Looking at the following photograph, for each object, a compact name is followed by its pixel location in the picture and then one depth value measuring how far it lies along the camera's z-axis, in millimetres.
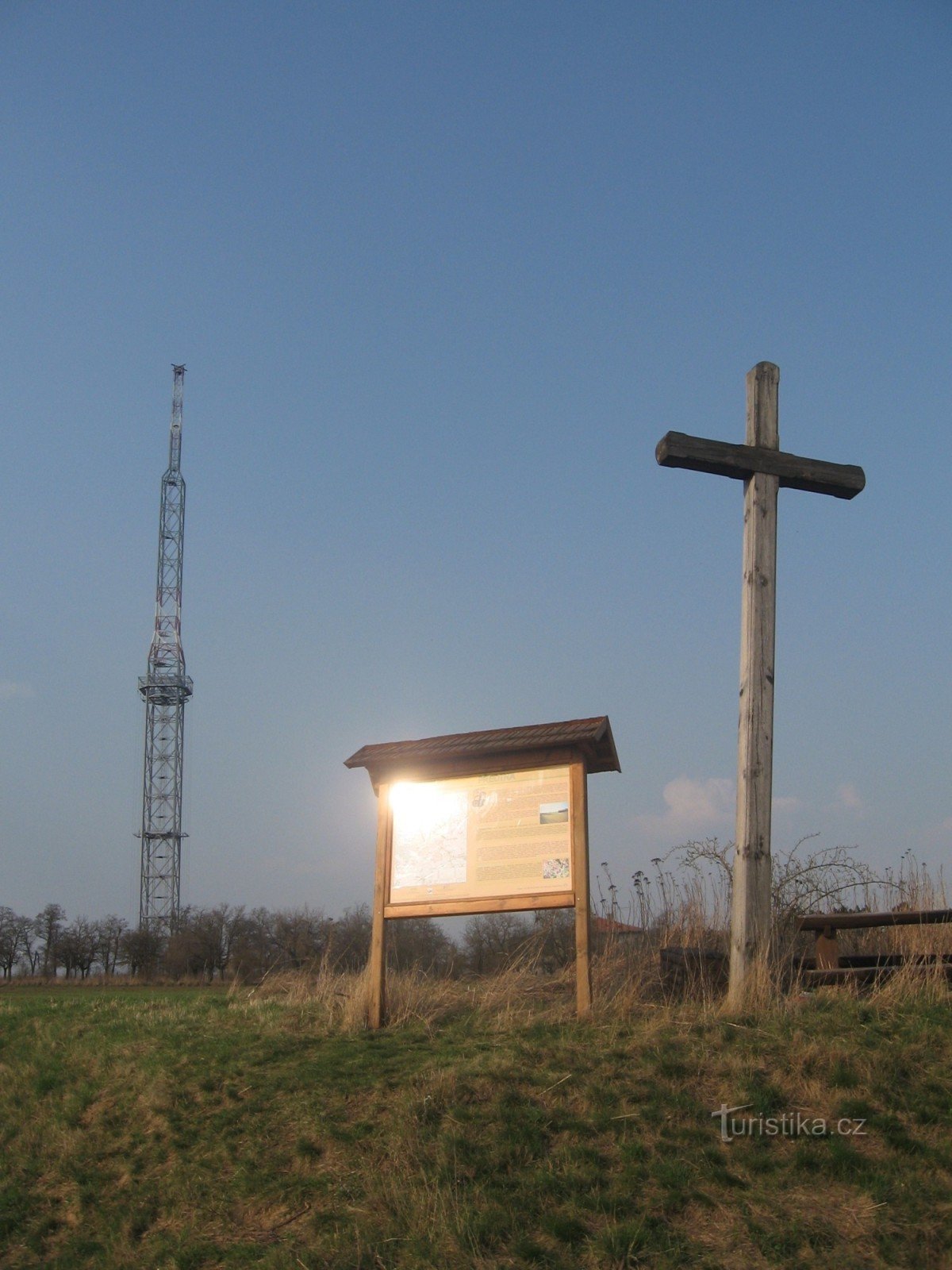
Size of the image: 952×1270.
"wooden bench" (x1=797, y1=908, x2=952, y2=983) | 10430
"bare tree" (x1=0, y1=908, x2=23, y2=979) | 52688
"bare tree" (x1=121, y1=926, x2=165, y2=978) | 48219
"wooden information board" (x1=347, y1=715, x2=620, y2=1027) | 11086
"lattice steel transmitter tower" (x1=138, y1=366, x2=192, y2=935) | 57125
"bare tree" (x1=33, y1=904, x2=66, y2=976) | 54875
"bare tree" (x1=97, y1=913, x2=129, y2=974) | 51594
